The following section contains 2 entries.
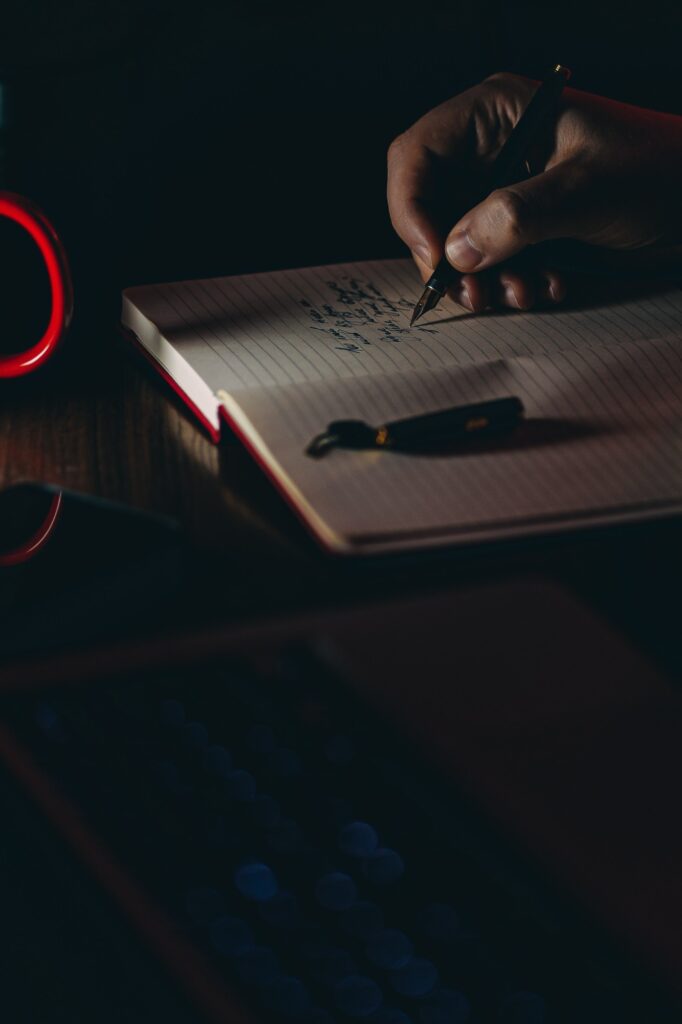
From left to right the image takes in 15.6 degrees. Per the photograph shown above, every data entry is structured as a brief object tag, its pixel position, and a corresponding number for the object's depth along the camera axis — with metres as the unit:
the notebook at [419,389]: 0.84
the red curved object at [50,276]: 0.87
